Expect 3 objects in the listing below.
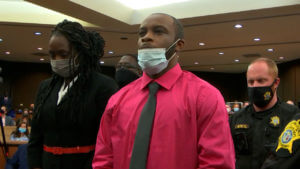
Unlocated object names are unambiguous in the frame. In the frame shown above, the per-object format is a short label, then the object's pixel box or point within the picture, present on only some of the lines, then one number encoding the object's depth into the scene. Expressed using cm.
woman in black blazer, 206
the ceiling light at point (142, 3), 827
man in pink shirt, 145
